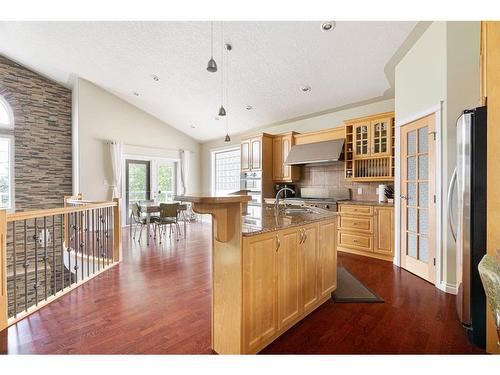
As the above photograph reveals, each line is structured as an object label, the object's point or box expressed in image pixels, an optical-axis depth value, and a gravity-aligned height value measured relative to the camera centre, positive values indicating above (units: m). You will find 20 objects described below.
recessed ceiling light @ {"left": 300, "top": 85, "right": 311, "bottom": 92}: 4.51 +1.81
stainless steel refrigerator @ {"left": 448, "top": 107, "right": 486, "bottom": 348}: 1.80 -0.16
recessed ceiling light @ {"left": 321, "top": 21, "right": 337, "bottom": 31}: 3.05 +2.00
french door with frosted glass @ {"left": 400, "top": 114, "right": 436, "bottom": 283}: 3.04 -0.15
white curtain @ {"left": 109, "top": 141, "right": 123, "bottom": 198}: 6.25 +0.56
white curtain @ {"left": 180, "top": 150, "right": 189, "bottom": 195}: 7.78 +0.56
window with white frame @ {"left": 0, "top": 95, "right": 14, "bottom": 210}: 5.28 +0.60
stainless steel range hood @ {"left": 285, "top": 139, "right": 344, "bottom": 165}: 4.66 +0.68
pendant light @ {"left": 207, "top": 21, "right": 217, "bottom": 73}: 2.68 +2.17
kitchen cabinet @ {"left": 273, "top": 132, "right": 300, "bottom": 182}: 5.61 +0.64
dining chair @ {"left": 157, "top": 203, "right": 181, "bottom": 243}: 5.00 -0.53
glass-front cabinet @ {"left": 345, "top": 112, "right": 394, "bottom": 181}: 4.12 +0.68
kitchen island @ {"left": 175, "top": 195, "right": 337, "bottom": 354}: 1.62 -0.64
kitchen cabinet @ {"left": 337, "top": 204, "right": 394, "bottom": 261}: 3.90 -0.72
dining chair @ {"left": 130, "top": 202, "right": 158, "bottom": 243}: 5.20 -0.64
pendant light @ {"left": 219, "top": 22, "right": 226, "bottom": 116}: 3.51 +2.04
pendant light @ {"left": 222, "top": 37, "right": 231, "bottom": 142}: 3.77 +2.06
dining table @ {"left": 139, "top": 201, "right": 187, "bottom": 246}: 4.91 -0.45
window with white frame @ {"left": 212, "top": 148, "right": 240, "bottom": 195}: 7.36 +0.51
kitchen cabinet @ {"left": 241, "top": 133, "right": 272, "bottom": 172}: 5.79 +0.86
